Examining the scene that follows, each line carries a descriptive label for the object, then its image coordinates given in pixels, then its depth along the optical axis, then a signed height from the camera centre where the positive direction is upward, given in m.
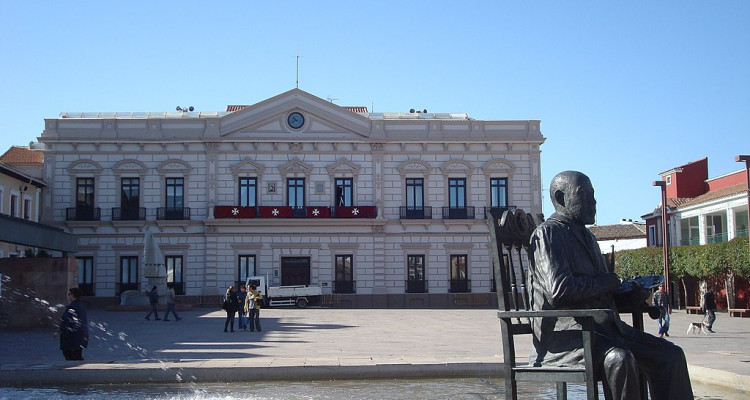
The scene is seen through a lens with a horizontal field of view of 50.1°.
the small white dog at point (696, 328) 22.91 -1.96
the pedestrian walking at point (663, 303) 20.75 -1.40
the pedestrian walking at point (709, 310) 23.67 -1.50
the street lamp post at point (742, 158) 29.72 +3.76
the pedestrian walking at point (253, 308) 24.66 -1.42
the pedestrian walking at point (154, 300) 31.08 -1.47
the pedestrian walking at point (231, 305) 24.25 -1.32
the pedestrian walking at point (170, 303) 30.31 -1.57
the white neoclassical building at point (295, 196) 46.88 +3.90
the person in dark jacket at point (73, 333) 12.04 -1.05
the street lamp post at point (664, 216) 36.96 +2.07
